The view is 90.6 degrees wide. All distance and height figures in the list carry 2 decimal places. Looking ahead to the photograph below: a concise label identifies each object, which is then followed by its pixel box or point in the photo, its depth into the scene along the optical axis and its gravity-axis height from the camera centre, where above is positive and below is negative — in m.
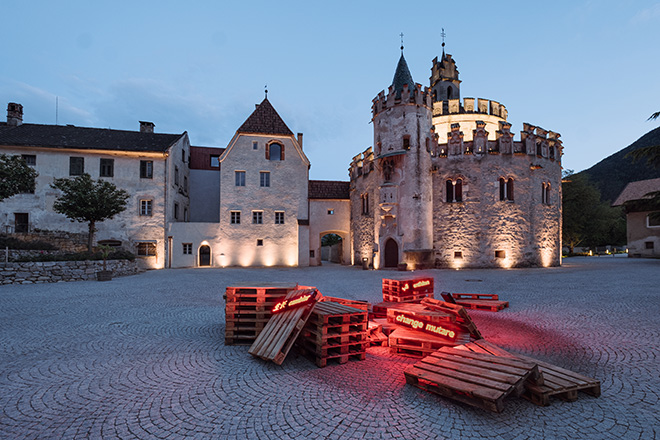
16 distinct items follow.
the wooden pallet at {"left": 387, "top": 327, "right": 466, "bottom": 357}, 6.09 -2.02
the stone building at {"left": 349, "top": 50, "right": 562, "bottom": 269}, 25.23 +3.42
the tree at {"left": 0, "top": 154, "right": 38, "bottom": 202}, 17.70 +3.30
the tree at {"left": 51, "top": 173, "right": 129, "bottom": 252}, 20.89 +2.30
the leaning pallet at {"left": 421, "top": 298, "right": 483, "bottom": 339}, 6.67 -1.67
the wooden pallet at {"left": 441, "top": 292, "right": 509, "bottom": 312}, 10.12 -2.11
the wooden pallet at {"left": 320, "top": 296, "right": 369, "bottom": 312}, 7.66 -1.61
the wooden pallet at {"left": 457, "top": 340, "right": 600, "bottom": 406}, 4.21 -1.97
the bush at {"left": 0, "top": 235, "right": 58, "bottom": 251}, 20.69 -0.59
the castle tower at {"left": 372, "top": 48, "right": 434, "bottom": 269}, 25.19 +4.44
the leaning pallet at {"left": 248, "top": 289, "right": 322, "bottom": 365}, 5.61 -1.66
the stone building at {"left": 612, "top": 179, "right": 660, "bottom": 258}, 33.50 +1.27
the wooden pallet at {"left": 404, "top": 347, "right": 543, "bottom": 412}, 3.99 -1.89
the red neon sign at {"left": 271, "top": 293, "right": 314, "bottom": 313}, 6.25 -1.30
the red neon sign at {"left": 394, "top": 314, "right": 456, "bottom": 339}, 6.37 -1.82
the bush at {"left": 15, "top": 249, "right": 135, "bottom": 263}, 17.20 -1.18
